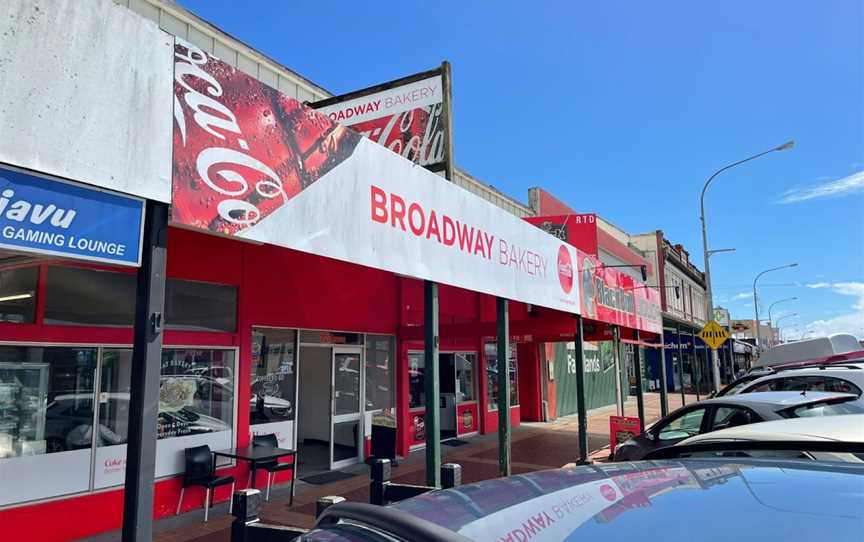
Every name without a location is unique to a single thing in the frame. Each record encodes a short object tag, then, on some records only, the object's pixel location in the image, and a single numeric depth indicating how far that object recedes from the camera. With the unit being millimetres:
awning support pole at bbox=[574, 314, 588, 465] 10422
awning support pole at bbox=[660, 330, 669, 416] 16188
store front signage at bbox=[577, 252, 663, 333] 11469
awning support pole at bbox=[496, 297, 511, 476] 7594
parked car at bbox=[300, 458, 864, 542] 1551
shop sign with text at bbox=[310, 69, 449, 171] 7137
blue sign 2900
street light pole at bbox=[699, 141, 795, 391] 21928
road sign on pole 20156
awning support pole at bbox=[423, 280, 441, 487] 6102
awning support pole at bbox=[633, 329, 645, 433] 13500
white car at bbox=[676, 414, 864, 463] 3369
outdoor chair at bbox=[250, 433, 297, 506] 8047
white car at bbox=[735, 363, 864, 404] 9141
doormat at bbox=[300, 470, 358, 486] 9367
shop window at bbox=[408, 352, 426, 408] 12492
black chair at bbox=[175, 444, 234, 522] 7352
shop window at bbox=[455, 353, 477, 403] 14704
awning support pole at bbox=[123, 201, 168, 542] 3268
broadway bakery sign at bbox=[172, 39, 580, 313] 3875
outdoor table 7352
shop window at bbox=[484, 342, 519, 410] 15734
